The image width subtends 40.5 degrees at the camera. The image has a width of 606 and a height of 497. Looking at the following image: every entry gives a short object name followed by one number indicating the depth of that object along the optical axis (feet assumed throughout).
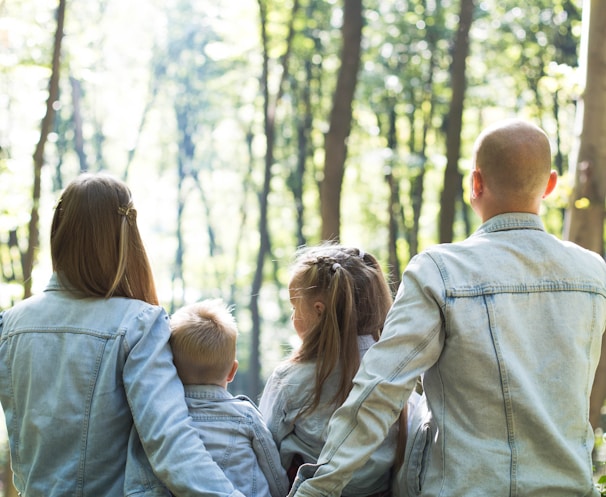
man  8.22
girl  9.82
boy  9.64
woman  9.05
